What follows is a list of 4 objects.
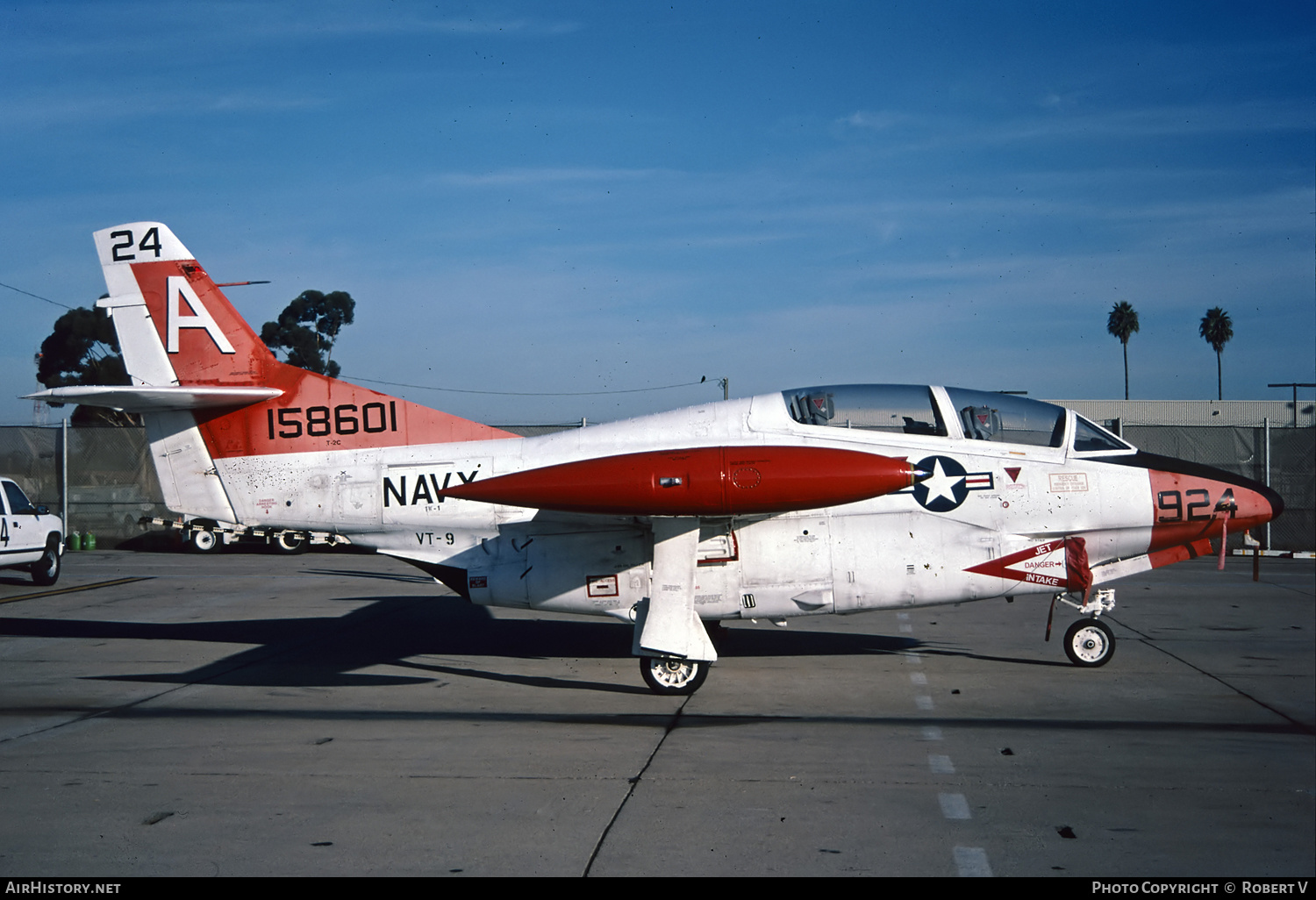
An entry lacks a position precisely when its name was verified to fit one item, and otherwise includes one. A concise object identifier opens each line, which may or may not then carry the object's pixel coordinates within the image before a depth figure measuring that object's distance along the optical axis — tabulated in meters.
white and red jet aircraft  9.60
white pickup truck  17.12
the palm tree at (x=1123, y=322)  84.56
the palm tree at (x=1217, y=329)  81.62
